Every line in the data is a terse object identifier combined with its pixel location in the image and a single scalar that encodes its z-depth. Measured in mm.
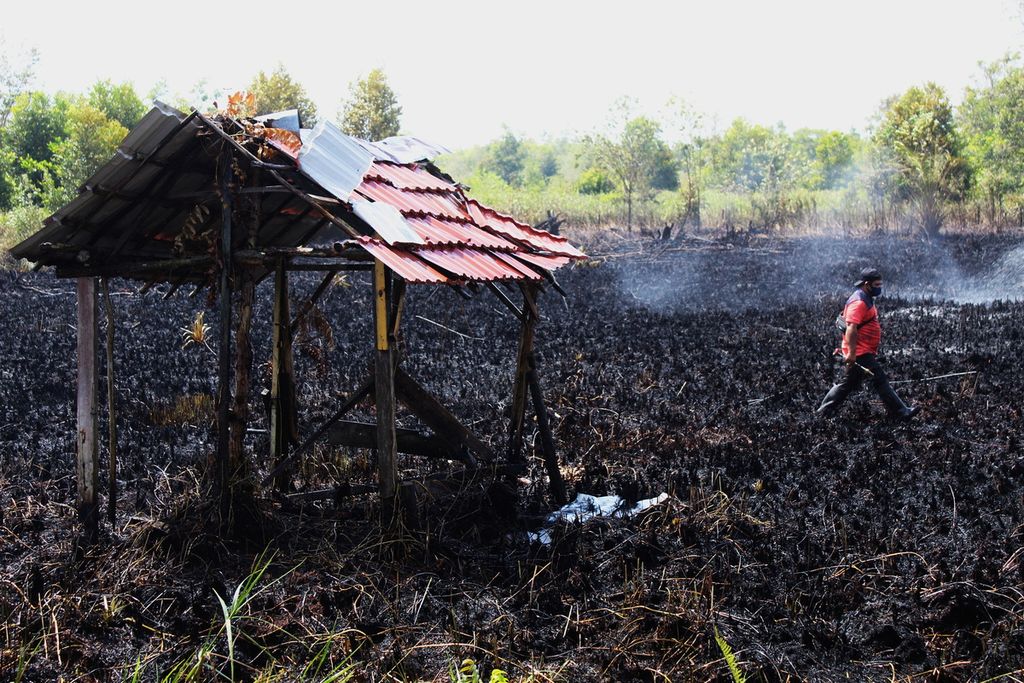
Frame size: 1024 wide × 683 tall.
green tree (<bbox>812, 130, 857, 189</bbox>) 53875
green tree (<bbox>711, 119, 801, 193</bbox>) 43188
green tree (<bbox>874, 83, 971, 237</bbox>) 30844
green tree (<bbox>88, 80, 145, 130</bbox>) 37875
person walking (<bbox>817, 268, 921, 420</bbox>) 9812
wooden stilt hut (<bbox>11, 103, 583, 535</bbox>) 5871
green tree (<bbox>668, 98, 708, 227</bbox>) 35469
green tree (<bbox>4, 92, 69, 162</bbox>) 37469
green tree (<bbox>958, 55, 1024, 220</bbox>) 33312
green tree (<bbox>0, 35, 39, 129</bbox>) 44312
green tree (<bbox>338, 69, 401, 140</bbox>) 38406
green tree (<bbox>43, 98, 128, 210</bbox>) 28516
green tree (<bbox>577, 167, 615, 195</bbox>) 51062
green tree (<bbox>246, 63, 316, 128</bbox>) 37531
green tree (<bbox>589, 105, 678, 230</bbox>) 38719
